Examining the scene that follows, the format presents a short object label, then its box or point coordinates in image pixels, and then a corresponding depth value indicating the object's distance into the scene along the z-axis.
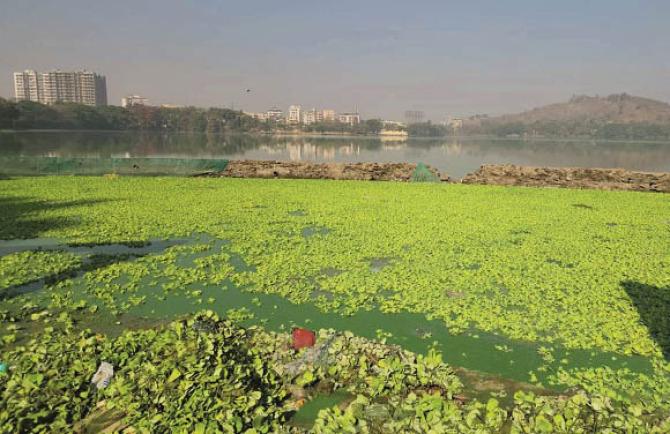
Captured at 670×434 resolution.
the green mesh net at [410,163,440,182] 21.39
